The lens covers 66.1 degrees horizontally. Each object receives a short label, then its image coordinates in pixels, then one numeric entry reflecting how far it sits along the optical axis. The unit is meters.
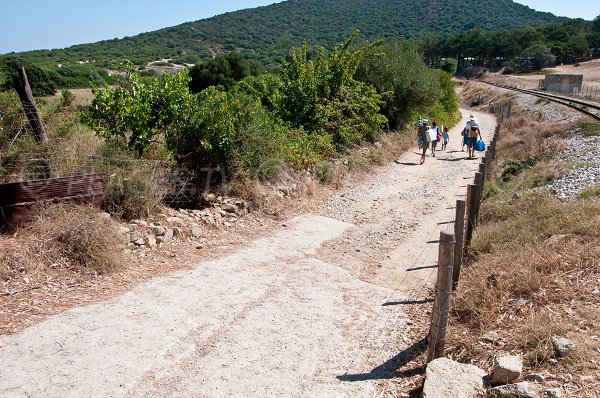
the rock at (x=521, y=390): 3.49
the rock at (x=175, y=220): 7.84
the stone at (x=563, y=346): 3.89
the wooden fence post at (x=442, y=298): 4.26
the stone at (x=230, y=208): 8.94
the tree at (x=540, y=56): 82.44
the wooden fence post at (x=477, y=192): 6.84
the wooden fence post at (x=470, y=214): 6.71
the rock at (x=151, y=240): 7.17
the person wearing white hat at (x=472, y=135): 16.94
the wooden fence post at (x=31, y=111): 7.54
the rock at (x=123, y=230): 6.93
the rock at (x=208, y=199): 8.98
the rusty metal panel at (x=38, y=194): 6.23
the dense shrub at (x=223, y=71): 45.60
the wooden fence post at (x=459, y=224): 5.41
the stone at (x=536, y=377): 3.68
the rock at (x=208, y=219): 8.35
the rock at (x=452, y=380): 3.72
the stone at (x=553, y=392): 3.46
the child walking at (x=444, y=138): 19.22
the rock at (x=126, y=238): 6.85
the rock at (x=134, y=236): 7.04
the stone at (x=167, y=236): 7.45
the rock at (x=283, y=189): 10.35
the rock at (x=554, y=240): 6.06
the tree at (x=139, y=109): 8.47
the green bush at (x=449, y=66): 80.21
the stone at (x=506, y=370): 3.73
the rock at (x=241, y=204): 9.20
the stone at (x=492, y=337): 4.45
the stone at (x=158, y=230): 7.45
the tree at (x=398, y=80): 19.30
